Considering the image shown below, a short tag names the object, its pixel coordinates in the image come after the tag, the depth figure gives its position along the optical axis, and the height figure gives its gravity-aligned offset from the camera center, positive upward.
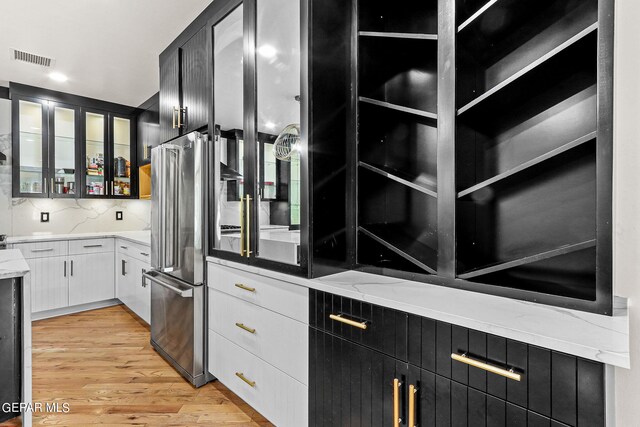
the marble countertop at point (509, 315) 0.80 -0.31
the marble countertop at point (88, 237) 3.41 -0.28
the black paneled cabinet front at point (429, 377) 0.82 -0.50
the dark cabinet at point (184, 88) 2.28 +0.91
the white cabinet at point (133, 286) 3.25 -0.79
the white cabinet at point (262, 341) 1.53 -0.69
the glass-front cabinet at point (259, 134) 1.63 +0.43
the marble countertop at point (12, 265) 1.69 -0.29
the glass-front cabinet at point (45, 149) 3.62 +0.70
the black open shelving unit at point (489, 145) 1.12 +0.27
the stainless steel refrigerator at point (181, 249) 2.23 -0.27
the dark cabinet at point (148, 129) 3.99 +1.03
